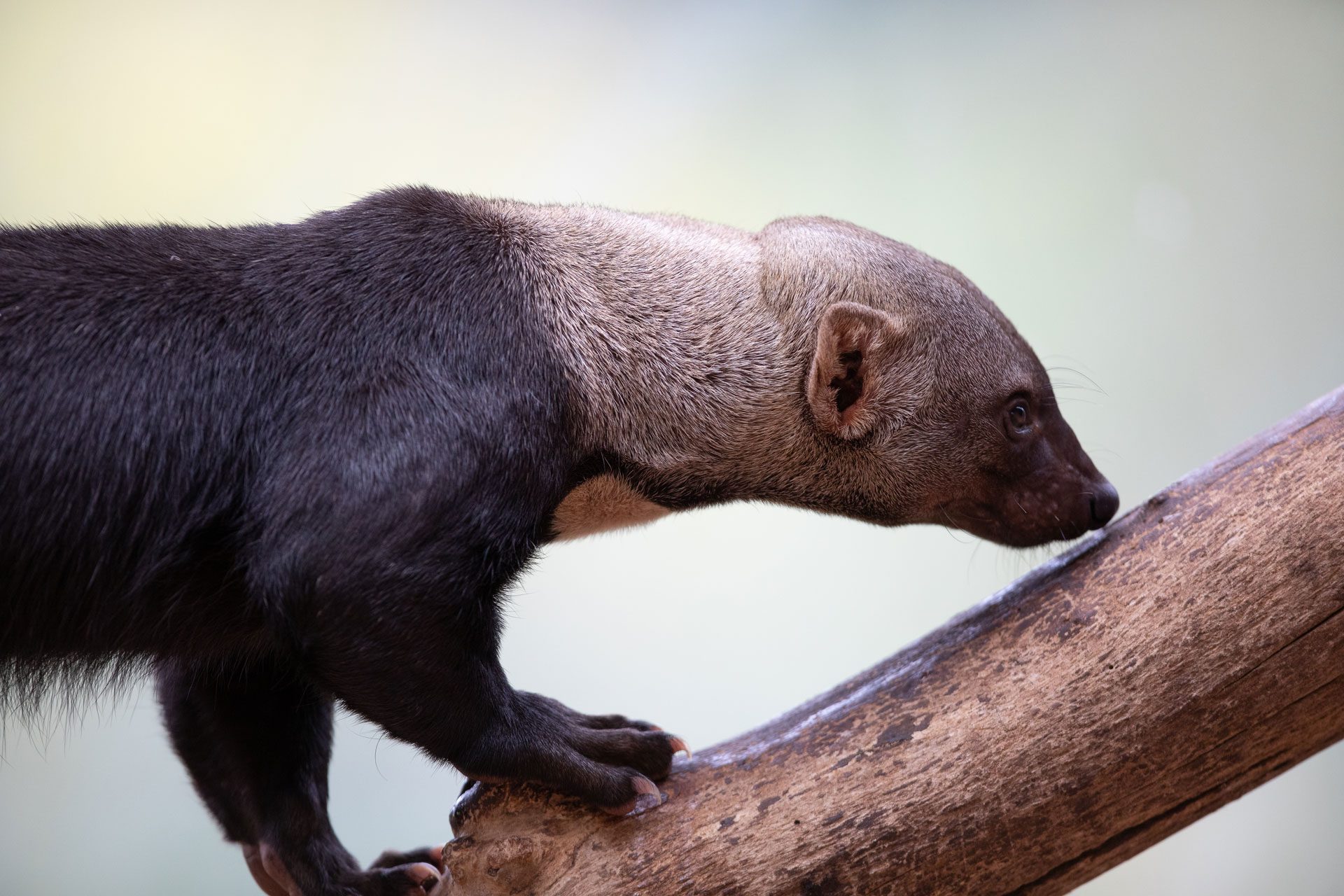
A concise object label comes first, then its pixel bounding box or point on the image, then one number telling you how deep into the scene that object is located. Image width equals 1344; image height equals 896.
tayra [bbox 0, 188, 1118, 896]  4.66
